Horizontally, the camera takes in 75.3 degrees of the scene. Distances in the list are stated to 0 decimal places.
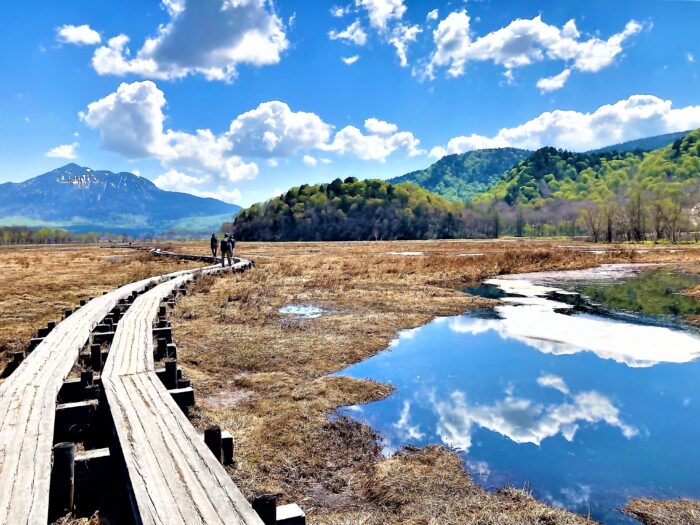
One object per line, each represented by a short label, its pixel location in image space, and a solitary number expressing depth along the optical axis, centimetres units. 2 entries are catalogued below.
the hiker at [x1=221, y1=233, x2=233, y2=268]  3656
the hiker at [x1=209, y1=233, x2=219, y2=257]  4342
